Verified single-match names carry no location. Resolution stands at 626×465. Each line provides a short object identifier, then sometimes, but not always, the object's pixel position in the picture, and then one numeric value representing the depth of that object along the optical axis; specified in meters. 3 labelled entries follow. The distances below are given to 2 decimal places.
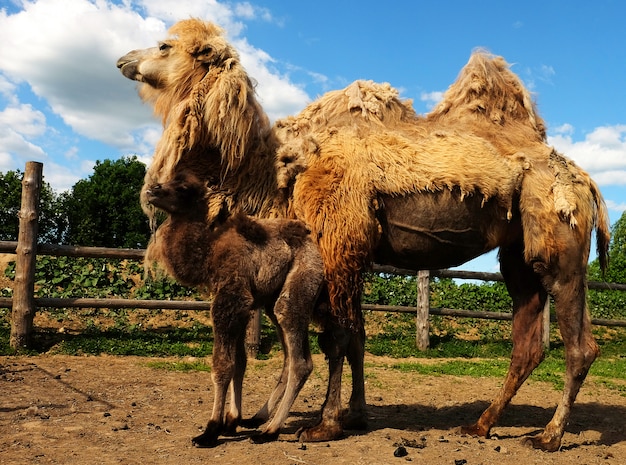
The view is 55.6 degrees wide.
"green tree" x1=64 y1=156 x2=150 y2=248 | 24.25
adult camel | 4.48
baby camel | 4.18
